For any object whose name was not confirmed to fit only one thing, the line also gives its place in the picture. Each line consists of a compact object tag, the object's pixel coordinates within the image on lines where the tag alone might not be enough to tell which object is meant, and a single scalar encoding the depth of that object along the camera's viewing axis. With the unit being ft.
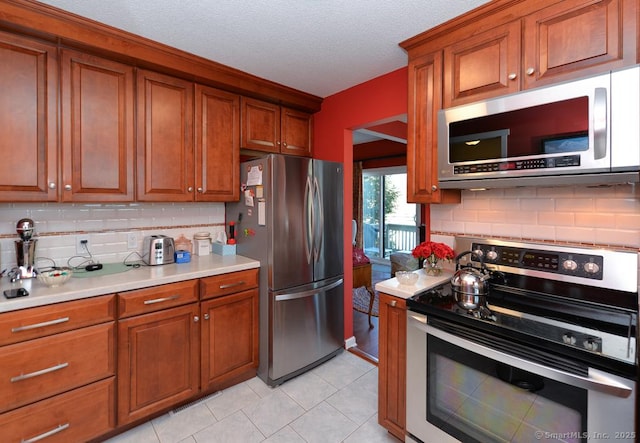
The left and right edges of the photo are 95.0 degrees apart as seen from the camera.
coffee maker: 5.85
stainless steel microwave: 3.83
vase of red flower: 6.02
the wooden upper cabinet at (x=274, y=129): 8.54
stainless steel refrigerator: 7.38
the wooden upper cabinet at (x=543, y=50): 4.09
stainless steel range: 3.21
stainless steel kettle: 4.86
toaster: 7.18
